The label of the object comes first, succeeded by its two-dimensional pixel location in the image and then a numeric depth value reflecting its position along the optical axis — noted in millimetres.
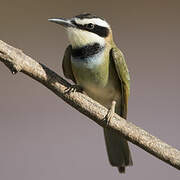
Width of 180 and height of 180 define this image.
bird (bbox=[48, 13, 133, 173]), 3601
